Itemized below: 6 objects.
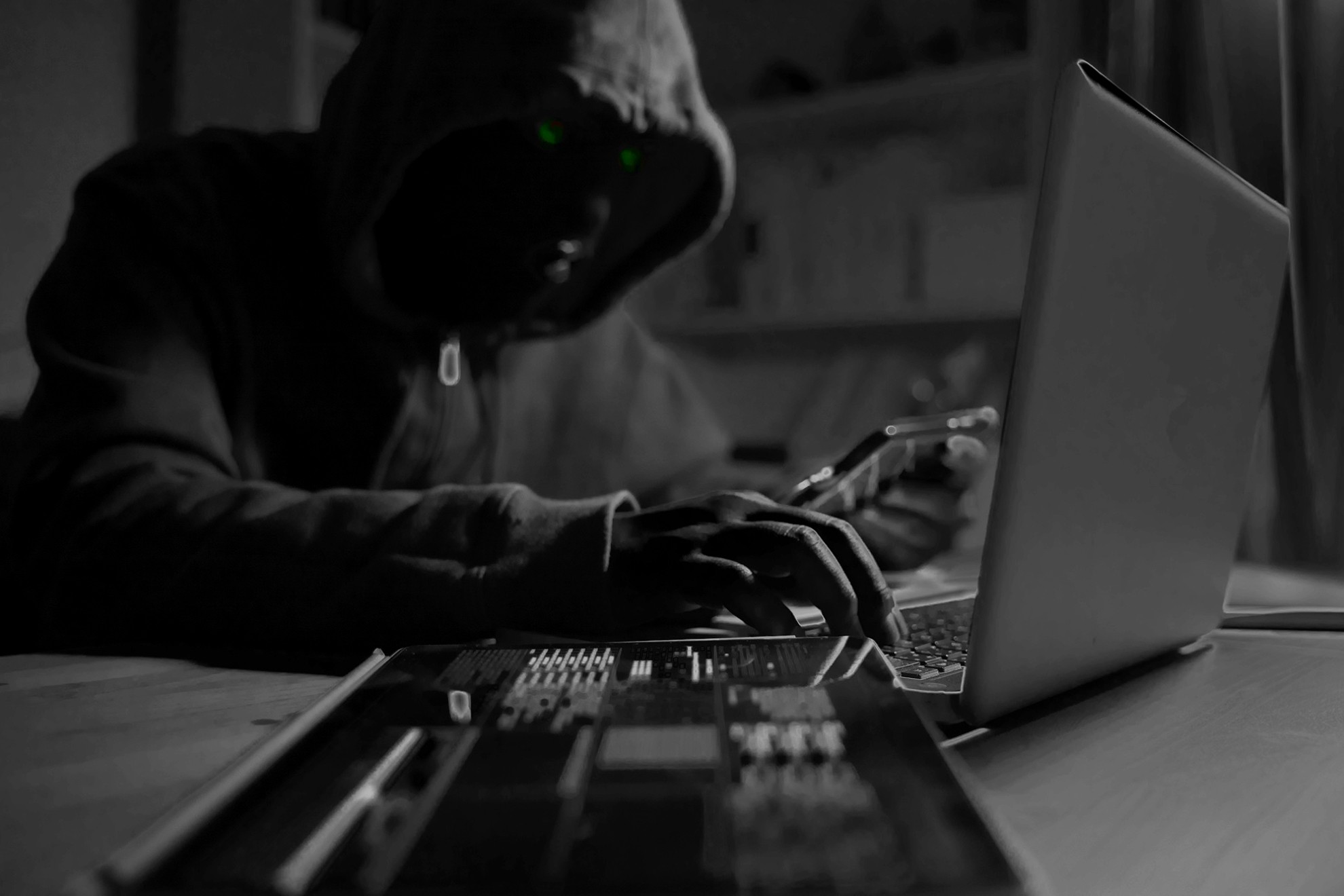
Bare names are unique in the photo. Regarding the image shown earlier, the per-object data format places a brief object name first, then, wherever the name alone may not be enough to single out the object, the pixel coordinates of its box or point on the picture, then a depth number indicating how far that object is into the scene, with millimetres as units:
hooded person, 552
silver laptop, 349
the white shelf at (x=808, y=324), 1969
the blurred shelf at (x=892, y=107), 1911
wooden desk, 272
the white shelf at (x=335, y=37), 1967
